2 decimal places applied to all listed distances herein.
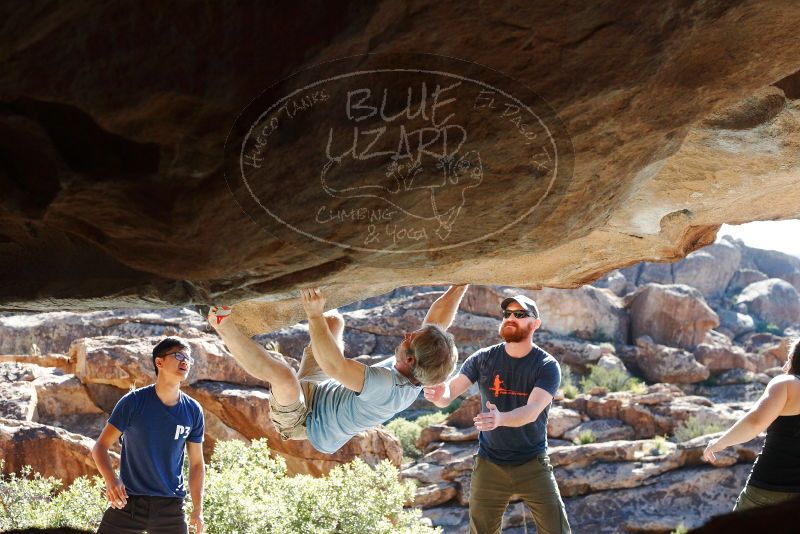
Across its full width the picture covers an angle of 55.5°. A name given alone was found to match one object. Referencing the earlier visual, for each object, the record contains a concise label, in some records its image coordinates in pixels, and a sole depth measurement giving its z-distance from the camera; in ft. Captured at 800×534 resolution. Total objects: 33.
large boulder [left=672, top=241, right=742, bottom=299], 126.52
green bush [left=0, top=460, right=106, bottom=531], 27.35
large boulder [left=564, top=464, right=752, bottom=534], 49.65
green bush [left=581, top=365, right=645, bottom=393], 83.66
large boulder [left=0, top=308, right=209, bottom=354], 64.80
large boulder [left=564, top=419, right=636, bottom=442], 64.59
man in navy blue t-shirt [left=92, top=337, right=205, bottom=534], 15.02
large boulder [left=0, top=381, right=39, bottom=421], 41.37
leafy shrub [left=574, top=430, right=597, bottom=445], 61.98
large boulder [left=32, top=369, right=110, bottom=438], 45.60
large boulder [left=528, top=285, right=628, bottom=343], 97.45
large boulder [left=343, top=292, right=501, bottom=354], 89.40
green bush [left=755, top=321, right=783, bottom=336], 115.65
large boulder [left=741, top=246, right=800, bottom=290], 137.28
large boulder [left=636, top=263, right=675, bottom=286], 125.59
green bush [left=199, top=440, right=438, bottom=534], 26.91
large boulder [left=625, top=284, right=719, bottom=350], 97.30
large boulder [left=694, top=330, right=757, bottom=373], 91.30
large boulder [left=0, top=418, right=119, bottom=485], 36.96
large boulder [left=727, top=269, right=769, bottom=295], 128.57
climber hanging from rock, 12.96
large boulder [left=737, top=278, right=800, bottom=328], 121.70
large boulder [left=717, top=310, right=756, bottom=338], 114.01
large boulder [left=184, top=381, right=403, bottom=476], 45.55
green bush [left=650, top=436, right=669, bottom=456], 55.16
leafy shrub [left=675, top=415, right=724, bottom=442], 61.87
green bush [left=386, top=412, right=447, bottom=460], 67.88
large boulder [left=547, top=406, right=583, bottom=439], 64.75
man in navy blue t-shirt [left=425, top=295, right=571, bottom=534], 15.02
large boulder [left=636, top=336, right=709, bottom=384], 87.40
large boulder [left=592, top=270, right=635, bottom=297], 117.80
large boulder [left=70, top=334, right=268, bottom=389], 46.50
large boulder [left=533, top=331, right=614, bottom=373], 90.99
